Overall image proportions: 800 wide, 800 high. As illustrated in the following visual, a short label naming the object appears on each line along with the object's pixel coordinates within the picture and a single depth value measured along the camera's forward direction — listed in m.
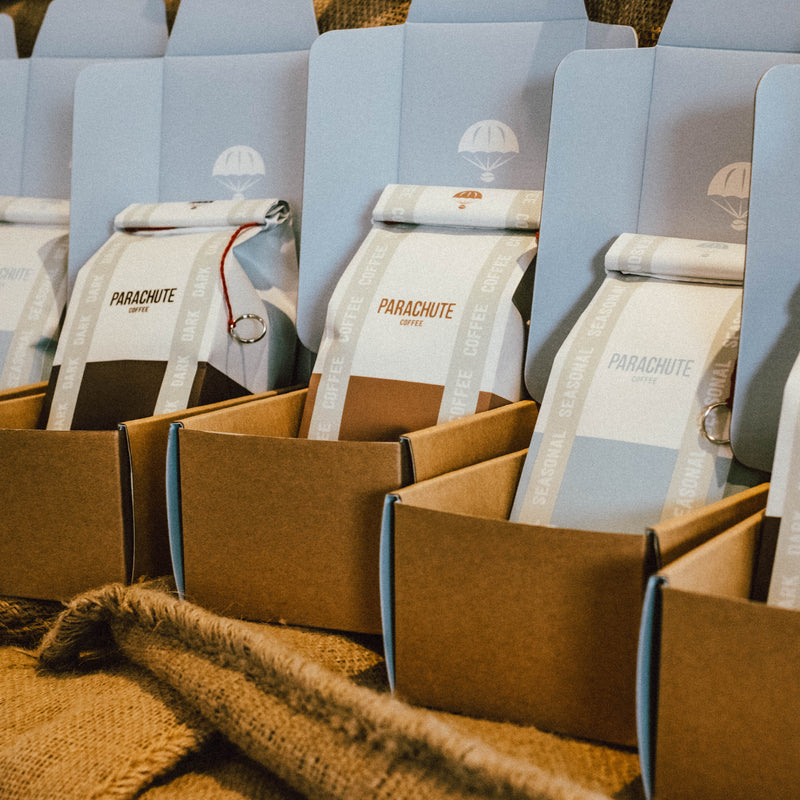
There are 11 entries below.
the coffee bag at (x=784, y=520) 0.71
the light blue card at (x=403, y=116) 1.22
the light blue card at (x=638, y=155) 1.02
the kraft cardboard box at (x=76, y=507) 0.95
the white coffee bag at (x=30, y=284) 1.46
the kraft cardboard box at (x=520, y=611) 0.68
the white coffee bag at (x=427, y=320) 1.09
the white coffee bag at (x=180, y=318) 1.21
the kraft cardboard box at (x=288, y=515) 0.85
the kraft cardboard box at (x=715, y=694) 0.56
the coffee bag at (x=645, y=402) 0.88
